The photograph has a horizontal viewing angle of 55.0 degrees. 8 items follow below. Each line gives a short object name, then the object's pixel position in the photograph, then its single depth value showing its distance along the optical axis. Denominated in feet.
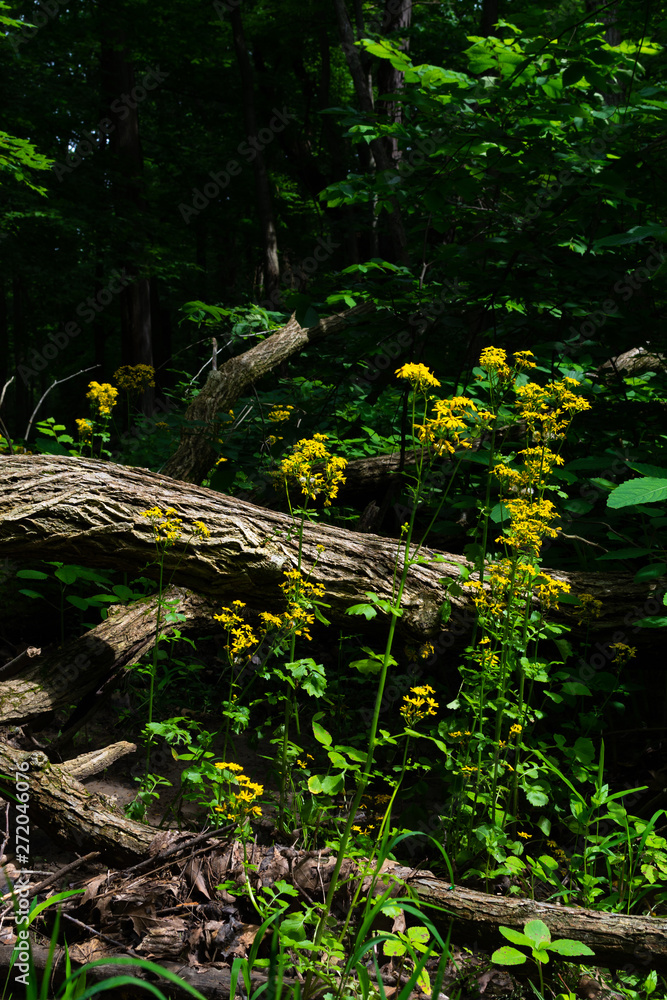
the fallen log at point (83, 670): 9.22
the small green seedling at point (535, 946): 5.42
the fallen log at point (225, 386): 15.29
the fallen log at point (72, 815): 6.72
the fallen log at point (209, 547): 9.36
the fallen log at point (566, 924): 5.78
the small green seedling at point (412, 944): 5.46
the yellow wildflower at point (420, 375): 5.86
